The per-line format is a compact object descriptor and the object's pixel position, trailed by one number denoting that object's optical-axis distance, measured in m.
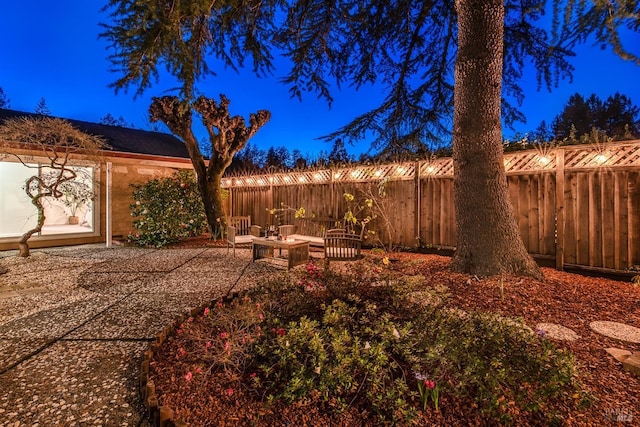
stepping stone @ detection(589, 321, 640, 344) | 2.51
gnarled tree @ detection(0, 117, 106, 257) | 6.73
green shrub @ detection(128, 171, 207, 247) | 8.60
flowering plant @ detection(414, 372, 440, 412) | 1.70
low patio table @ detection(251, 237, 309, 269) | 5.66
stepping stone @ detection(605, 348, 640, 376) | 2.05
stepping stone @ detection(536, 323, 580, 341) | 2.50
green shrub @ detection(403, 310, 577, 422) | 1.67
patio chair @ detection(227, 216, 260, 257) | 6.89
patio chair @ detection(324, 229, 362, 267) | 5.17
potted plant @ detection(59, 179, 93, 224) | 8.08
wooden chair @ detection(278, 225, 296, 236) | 6.79
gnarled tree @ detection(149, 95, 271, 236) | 8.39
